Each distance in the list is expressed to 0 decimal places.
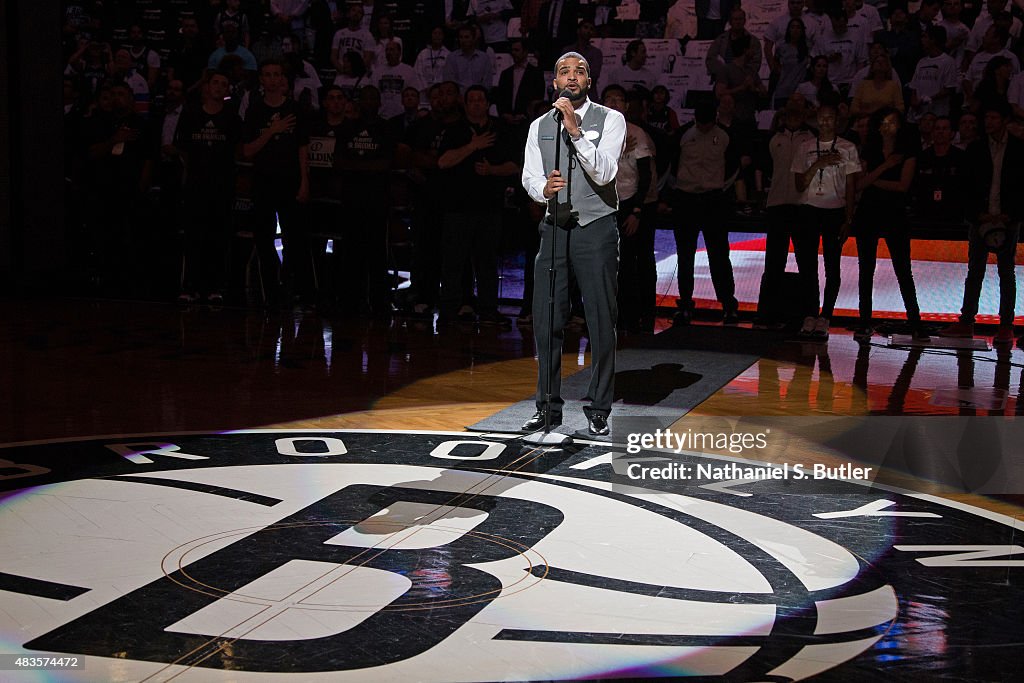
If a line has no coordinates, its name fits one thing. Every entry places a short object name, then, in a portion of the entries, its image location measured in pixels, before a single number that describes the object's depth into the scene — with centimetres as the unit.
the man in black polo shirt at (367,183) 904
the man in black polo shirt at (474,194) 862
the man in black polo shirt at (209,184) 923
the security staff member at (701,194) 899
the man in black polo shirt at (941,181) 883
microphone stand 468
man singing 470
